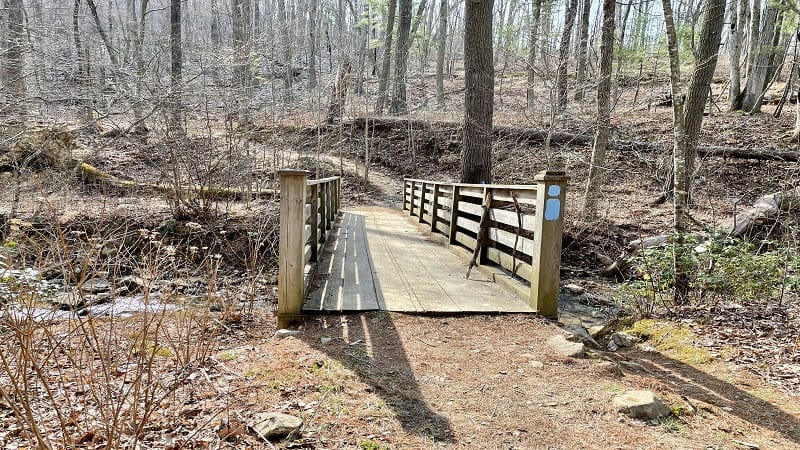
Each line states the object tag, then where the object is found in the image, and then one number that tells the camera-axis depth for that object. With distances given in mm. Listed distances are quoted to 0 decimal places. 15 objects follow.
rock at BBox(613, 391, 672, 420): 2564
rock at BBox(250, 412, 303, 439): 2234
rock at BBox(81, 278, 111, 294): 6965
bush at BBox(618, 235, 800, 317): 4840
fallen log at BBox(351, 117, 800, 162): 11758
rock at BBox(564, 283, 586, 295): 7156
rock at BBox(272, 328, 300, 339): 3717
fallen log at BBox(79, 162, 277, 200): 10325
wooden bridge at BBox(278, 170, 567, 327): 3985
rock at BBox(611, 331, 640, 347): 4285
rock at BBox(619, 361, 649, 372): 3353
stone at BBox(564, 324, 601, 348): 3732
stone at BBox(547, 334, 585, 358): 3420
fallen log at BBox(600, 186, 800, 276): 7773
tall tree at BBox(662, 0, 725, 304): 5172
